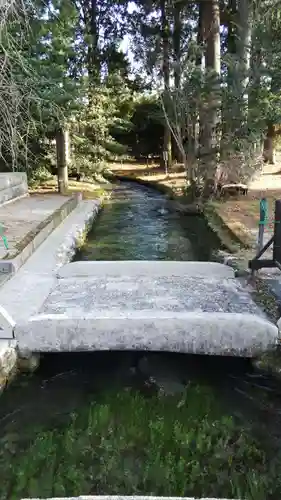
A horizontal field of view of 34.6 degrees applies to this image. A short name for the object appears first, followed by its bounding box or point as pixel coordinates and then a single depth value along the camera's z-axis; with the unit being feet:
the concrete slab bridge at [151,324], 13.61
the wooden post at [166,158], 67.15
